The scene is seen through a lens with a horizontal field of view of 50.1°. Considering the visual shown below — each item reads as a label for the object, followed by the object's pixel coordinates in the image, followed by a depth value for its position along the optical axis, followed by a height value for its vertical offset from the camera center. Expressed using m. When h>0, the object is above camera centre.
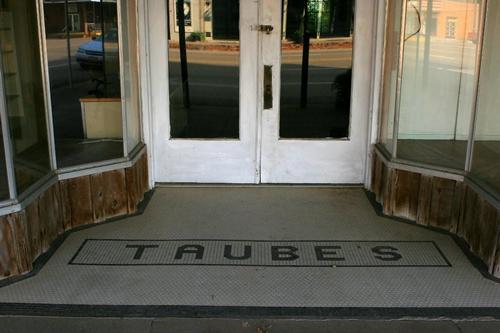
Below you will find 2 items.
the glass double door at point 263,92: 4.47 -0.52
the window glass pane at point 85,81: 4.06 -0.42
